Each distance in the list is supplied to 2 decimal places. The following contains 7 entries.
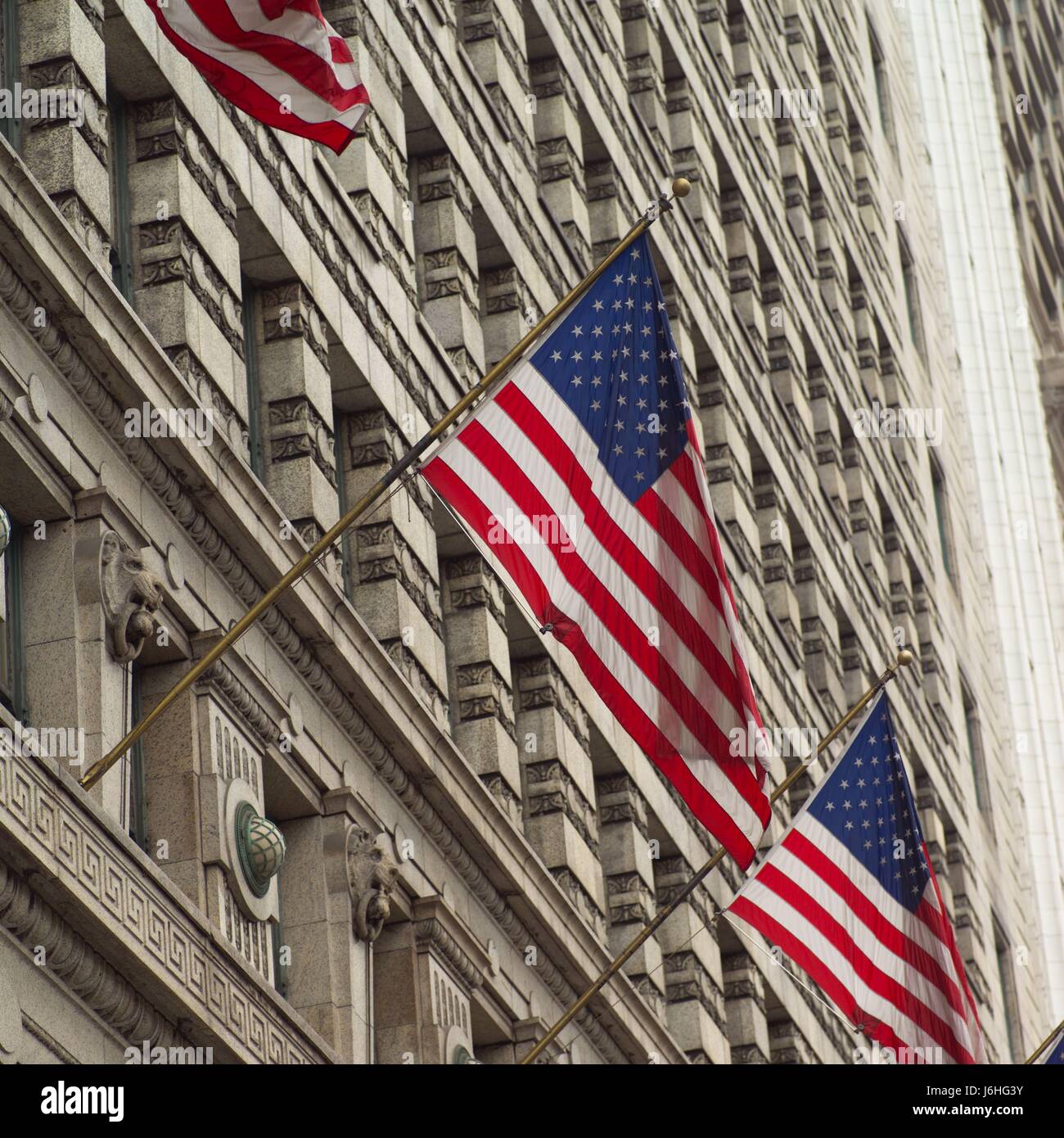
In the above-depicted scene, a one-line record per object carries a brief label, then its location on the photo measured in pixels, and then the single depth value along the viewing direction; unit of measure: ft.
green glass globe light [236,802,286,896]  70.85
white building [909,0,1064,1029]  231.50
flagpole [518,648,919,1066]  79.56
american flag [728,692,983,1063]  78.54
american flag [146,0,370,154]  60.49
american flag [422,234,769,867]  63.36
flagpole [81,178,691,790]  61.31
